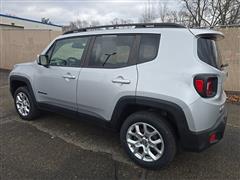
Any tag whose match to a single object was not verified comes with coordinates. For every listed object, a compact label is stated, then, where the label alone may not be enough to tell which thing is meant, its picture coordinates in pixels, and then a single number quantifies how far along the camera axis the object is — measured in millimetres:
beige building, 21131
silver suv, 2396
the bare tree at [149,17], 22120
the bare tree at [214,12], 14535
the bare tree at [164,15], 20938
